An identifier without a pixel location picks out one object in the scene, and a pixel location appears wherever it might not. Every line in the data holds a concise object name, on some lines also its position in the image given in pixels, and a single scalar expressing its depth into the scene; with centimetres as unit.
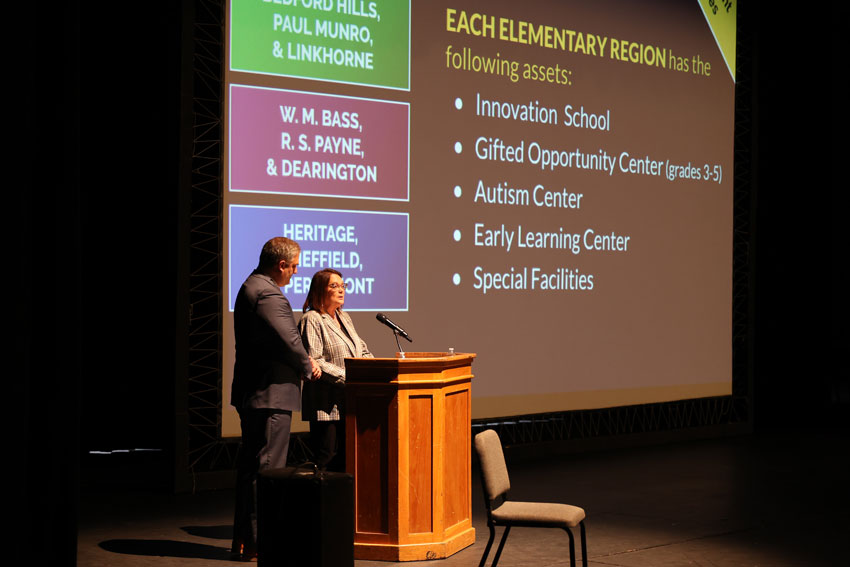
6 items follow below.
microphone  527
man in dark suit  543
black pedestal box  452
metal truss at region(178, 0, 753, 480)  743
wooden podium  551
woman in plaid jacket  588
